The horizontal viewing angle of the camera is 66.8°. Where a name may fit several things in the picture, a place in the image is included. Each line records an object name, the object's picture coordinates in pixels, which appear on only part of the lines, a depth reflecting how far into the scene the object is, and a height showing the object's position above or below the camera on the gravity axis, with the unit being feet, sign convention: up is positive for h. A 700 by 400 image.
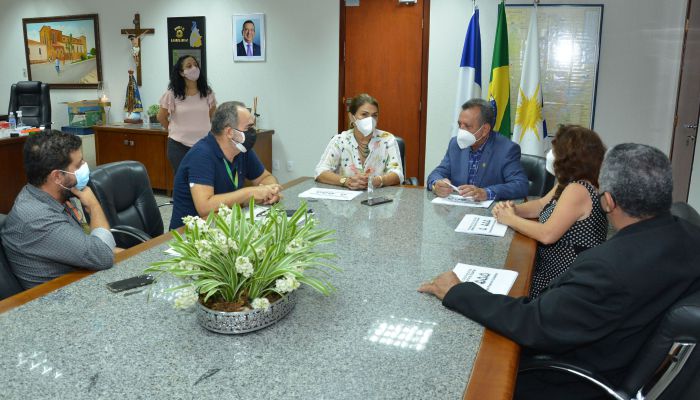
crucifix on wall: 20.21 +2.27
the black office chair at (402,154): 11.64 -1.24
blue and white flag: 15.17 +0.91
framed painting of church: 21.24 +1.73
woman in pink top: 14.49 -0.49
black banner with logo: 19.49 +2.05
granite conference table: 3.45 -1.84
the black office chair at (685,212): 5.74 -1.21
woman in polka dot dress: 6.44 -1.37
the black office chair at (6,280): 5.41 -1.90
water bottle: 9.45 -1.61
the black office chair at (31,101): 19.83 -0.31
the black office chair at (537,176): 10.66 -1.52
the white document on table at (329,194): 9.09 -1.68
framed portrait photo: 18.74 +2.07
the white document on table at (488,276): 5.23 -1.81
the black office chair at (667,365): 4.05 -2.08
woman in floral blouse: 10.50 -1.08
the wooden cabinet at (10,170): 15.25 -2.25
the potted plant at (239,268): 4.00 -1.30
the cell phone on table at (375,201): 8.69 -1.69
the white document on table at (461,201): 8.84 -1.72
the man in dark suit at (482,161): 9.41 -1.14
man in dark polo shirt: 8.00 -1.15
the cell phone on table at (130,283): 4.98 -1.78
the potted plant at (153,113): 19.86 -0.70
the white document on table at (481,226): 7.12 -1.74
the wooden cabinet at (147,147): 18.47 -1.83
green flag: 14.84 +0.54
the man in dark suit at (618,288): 4.17 -1.46
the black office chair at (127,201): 7.94 -1.67
